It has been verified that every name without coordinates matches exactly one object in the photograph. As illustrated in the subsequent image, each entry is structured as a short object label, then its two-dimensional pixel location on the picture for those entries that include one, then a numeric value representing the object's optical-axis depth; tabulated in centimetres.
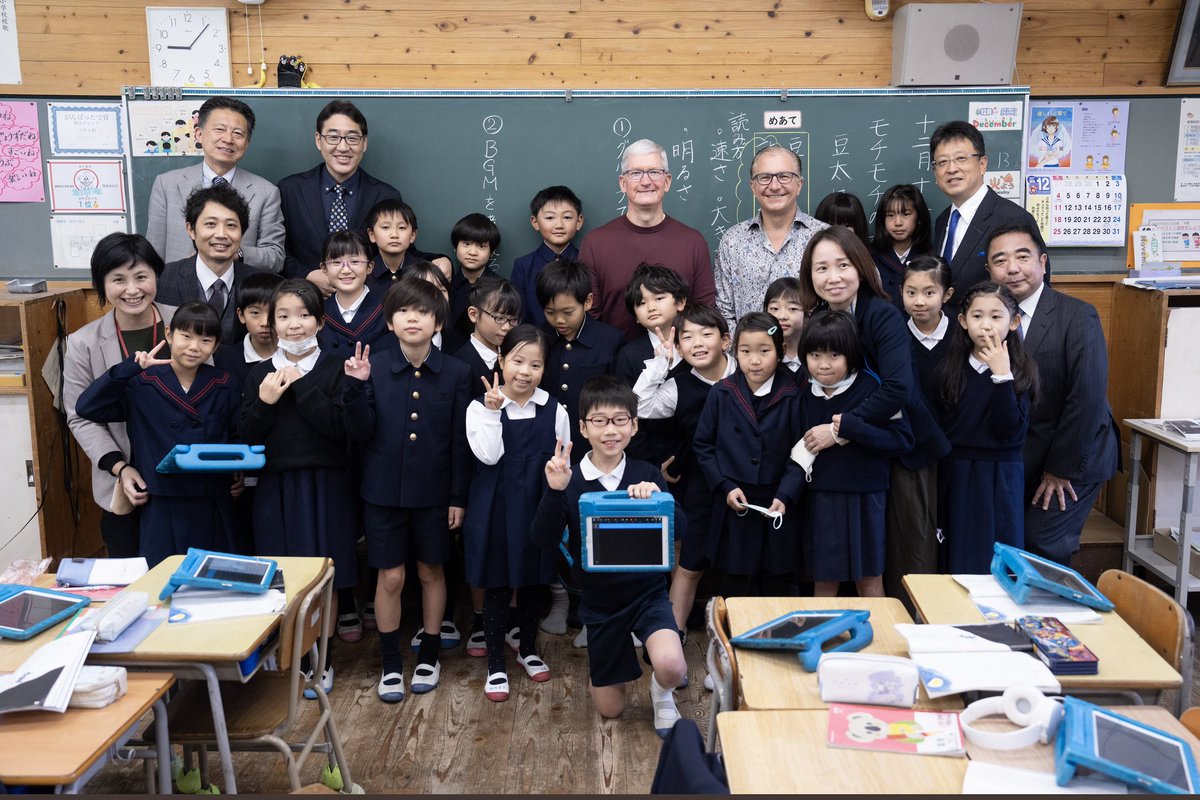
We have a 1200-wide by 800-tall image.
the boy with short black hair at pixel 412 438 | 324
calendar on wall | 488
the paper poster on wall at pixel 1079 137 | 485
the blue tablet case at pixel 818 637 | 212
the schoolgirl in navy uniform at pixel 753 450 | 320
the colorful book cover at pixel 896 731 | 179
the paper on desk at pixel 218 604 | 238
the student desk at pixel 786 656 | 200
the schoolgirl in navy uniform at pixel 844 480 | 312
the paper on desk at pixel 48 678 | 191
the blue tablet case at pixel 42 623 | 226
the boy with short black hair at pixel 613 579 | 290
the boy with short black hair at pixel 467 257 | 401
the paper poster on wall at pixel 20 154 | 471
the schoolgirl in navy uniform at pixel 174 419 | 322
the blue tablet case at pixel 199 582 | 246
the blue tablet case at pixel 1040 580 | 238
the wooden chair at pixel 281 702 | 241
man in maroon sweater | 386
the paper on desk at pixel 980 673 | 195
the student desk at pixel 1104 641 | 205
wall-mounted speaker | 454
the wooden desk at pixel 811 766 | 170
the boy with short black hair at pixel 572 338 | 355
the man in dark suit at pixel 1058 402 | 336
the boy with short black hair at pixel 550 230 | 406
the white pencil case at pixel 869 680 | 193
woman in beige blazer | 337
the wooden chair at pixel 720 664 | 216
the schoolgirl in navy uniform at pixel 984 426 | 313
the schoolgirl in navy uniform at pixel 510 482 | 324
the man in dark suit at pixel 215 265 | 360
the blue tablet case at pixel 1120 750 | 161
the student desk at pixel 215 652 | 220
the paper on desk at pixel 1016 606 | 232
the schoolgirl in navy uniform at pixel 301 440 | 320
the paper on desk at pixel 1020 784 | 164
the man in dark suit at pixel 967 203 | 368
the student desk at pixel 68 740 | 176
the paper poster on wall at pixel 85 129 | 472
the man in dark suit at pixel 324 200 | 410
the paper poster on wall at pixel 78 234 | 479
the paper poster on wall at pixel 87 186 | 475
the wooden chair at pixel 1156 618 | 217
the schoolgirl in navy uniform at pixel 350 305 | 351
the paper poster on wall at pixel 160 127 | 435
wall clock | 466
